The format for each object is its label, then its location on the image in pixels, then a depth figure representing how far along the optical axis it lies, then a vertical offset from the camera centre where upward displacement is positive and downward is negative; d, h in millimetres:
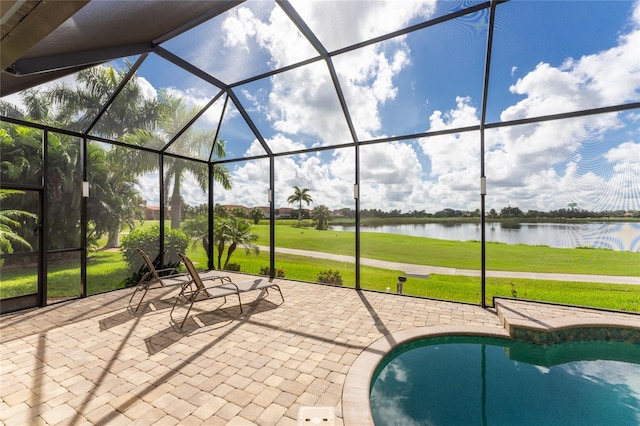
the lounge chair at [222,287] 4688 -1440
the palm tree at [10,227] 5637 -306
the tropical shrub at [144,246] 8664 -1110
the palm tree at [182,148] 6945 +2061
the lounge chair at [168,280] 5199 -1423
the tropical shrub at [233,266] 14727 -2913
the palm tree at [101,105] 5816 +2527
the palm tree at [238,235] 13148 -1072
